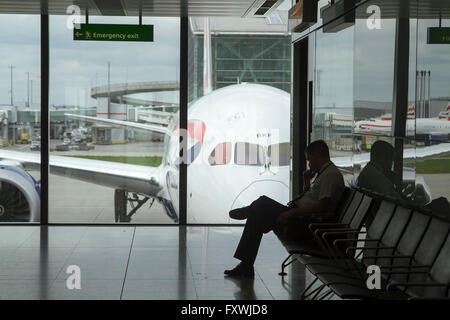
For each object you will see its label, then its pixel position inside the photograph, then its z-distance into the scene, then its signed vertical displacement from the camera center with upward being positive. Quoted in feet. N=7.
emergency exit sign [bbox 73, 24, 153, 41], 31.26 +3.86
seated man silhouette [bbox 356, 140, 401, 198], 20.74 -1.42
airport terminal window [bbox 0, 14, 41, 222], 33.86 +0.55
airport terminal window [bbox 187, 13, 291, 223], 36.29 +0.49
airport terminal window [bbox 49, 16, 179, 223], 34.22 +0.22
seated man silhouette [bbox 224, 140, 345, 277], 21.76 -2.62
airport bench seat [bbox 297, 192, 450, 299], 14.19 -2.88
